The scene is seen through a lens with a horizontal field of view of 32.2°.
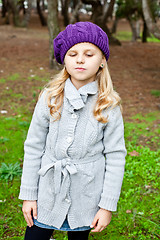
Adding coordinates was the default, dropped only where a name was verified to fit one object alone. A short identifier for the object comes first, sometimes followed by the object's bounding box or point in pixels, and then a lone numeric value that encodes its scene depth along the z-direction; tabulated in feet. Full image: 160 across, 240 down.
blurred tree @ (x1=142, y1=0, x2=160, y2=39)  22.36
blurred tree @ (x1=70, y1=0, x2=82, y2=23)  27.94
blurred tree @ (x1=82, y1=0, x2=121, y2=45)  41.70
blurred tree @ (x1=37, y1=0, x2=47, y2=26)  74.39
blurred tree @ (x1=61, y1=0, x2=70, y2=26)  58.88
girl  5.65
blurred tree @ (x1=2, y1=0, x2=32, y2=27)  62.45
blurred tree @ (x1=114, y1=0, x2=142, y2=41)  47.55
